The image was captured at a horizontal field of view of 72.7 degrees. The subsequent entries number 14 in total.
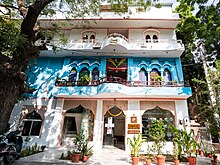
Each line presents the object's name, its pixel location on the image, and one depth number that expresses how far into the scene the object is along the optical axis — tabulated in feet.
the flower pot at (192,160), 17.52
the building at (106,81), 30.32
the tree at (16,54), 11.80
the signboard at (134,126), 29.63
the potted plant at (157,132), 19.70
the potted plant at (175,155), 17.95
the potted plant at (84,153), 19.18
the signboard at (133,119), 30.12
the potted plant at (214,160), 18.13
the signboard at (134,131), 29.32
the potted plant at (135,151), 17.72
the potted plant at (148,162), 17.60
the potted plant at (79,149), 18.54
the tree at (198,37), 34.88
